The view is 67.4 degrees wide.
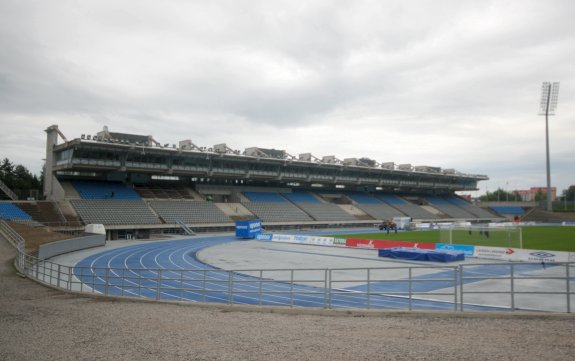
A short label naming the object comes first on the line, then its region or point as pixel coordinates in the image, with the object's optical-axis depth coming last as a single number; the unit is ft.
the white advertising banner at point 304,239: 126.93
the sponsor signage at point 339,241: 122.93
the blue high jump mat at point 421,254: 86.22
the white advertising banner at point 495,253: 87.61
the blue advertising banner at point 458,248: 95.45
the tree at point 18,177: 249.90
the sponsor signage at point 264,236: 146.41
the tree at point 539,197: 511.24
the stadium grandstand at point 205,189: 160.15
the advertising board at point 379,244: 99.30
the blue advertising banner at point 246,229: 152.76
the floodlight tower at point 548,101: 242.66
